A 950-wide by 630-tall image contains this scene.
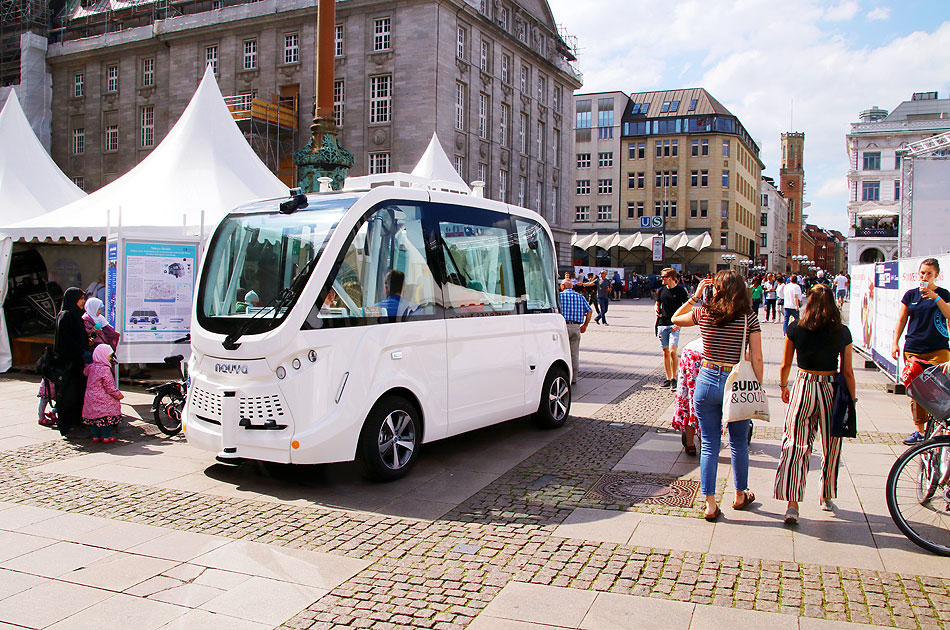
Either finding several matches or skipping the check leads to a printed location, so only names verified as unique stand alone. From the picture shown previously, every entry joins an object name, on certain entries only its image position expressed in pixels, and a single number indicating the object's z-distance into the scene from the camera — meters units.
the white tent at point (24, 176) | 16.88
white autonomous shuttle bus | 6.40
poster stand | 11.36
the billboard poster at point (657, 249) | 54.36
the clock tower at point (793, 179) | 148.38
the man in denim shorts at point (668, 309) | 11.68
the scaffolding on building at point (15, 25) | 48.69
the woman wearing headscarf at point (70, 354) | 8.55
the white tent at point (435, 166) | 21.39
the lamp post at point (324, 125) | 11.02
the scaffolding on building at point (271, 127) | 38.84
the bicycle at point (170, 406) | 8.99
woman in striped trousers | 5.54
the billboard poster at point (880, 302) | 12.42
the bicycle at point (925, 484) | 5.12
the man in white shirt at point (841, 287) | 37.06
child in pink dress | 8.57
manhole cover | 6.33
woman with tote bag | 5.69
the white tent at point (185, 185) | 13.16
